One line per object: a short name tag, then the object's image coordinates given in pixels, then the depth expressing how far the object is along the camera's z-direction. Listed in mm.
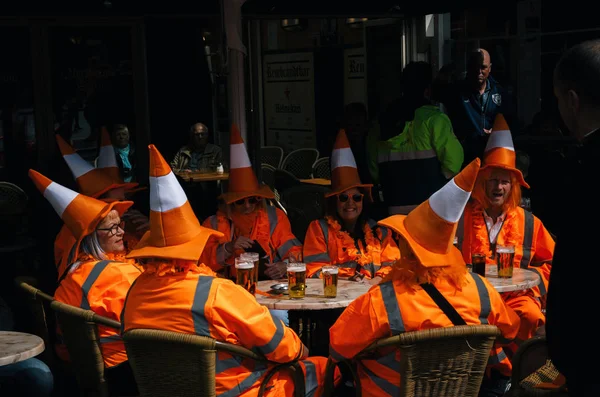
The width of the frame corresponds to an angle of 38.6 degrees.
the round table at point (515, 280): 4148
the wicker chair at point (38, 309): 4168
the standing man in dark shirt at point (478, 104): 6242
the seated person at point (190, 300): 3277
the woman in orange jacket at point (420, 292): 3283
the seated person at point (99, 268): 3990
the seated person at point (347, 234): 4879
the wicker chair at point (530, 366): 3488
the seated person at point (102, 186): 5227
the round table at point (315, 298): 3928
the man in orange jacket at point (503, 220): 4832
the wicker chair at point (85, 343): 3807
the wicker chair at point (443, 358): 3168
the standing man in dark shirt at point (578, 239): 1970
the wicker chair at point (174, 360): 3182
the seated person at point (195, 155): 8414
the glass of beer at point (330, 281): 4020
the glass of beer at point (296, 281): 4078
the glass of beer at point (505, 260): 4352
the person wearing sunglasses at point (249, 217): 5062
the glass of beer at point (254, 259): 4250
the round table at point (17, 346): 3334
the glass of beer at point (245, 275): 4156
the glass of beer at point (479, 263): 4344
